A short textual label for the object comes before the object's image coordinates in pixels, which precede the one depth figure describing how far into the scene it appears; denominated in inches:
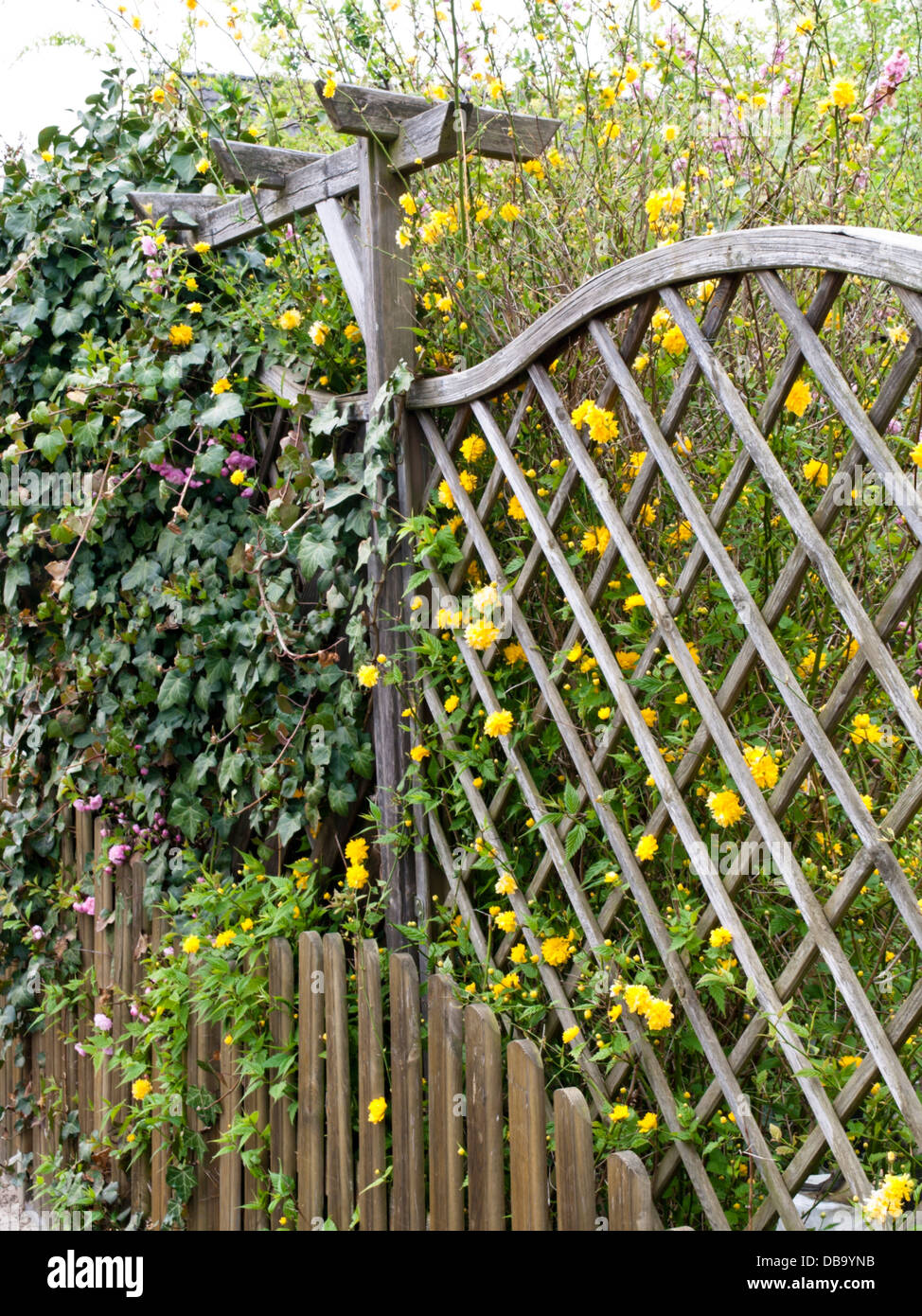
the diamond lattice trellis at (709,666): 58.8
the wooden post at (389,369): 87.9
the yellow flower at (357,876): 89.6
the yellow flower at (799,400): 63.6
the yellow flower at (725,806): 65.0
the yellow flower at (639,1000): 67.5
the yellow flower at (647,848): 69.4
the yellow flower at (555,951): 77.2
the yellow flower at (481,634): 78.6
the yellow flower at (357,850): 90.2
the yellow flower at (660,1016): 66.6
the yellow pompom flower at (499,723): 79.1
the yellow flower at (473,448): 84.7
